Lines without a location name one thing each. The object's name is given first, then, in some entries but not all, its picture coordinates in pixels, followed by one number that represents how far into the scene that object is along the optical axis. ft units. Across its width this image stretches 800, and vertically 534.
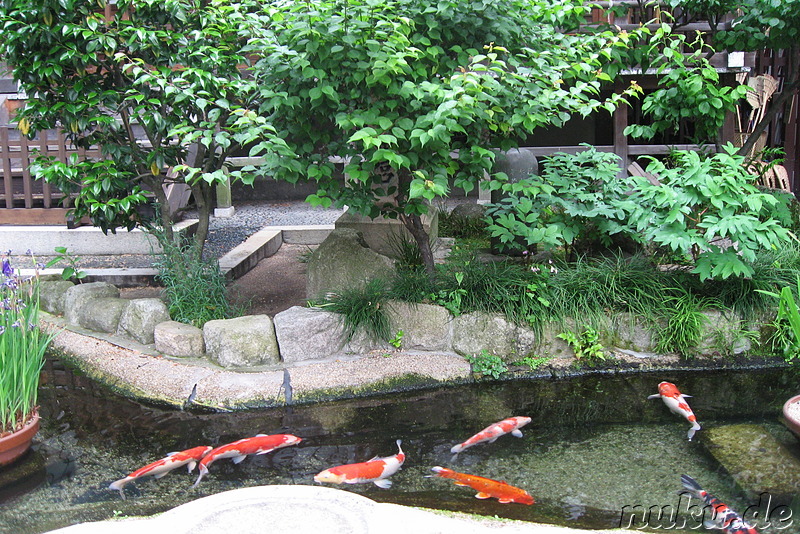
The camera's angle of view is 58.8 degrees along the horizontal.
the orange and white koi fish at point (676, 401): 14.93
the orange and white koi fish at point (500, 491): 12.12
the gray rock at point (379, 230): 22.36
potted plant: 13.42
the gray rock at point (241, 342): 17.58
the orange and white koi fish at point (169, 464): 12.82
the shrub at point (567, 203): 18.53
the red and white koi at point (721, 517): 10.73
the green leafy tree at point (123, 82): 17.33
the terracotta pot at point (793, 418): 13.64
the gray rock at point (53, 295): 21.19
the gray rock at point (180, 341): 18.06
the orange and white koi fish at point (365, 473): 12.46
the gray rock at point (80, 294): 20.43
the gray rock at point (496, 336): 18.22
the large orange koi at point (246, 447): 13.41
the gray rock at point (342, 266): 19.77
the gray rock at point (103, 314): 19.63
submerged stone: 12.48
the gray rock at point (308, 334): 17.81
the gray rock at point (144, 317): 18.97
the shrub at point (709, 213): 16.96
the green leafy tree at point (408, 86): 14.98
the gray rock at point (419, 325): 18.52
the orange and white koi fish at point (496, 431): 14.28
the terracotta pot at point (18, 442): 13.39
